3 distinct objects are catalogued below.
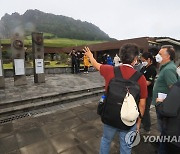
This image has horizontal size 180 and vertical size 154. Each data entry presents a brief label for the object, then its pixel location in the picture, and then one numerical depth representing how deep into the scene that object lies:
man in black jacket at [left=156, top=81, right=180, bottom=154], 2.03
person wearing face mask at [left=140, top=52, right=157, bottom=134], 3.41
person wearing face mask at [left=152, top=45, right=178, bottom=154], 2.47
